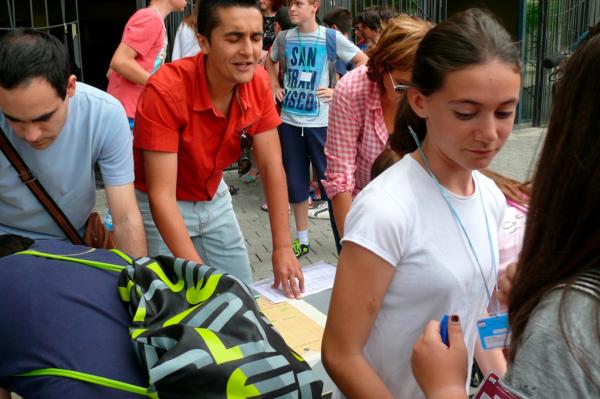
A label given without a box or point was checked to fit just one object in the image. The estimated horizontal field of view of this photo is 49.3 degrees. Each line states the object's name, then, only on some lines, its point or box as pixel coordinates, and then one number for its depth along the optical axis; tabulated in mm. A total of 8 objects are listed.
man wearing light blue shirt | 2123
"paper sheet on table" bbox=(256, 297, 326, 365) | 2164
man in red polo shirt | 2402
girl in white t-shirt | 1379
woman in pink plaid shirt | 2502
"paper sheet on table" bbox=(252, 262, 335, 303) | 2508
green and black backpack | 1344
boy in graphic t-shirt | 4613
